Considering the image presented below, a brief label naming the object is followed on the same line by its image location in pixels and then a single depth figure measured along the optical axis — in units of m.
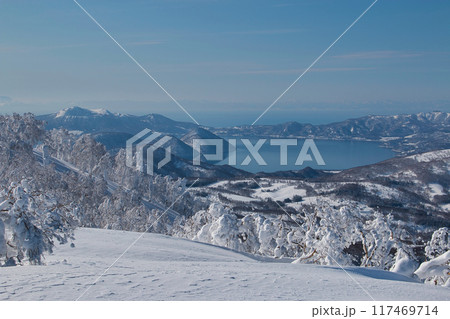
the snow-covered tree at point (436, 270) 12.06
